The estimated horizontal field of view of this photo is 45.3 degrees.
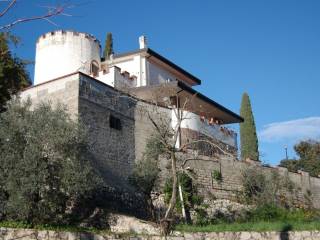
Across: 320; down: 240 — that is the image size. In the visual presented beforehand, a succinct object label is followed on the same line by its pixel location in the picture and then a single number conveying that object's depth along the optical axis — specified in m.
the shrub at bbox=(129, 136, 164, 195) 17.28
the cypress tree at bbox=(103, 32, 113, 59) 32.97
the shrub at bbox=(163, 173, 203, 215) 19.35
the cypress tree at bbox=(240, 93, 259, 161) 30.77
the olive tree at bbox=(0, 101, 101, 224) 12.91
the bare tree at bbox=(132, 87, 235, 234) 21.04
